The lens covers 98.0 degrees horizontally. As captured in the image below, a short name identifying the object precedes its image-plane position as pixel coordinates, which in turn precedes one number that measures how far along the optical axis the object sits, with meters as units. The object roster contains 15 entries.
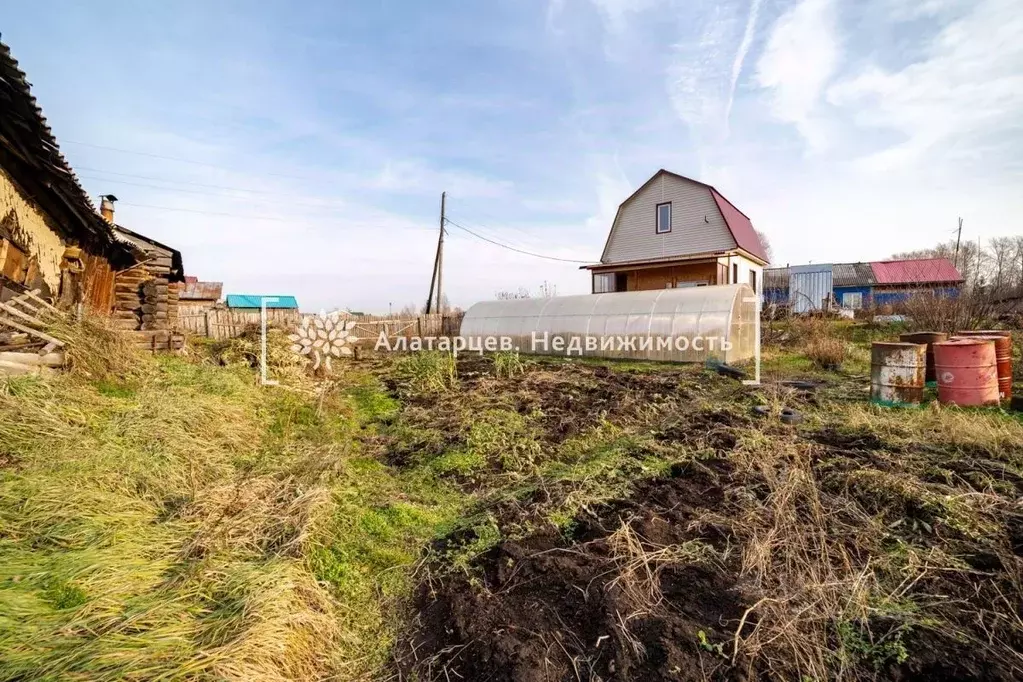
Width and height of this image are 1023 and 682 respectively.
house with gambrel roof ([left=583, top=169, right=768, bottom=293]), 18.23
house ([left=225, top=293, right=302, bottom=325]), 36.08
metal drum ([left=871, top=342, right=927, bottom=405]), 6.42
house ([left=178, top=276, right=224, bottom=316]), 27.28
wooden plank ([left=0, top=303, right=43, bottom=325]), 4.53
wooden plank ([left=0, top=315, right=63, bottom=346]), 4.47
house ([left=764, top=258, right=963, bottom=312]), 25.56
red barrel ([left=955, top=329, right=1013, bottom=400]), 6.56
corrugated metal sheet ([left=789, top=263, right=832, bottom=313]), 25.48
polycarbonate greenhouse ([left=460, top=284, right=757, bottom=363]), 12.12
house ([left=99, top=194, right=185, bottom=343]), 9.29
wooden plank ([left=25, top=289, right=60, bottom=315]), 5.07
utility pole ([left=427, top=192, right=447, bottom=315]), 22.62
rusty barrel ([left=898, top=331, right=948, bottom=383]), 6.98
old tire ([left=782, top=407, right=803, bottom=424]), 5.88
